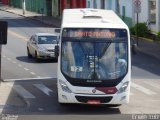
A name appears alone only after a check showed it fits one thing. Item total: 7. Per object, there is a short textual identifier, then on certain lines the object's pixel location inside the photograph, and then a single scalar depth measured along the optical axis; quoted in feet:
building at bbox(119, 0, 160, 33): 151.84
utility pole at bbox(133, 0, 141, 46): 136.46
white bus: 66.44
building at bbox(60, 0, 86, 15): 208.13
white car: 111.96
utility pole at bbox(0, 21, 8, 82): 73.56
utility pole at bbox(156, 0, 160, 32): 150.30
